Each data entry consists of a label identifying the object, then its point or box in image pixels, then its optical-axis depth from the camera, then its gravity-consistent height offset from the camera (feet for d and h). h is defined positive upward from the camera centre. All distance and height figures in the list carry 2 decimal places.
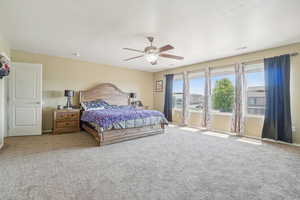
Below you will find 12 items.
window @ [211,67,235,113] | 16.40 +1.37
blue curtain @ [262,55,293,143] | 12.31 +0.10
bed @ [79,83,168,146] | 12.02 -1.94
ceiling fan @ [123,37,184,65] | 10.61 +3.57
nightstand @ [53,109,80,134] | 15.12 -2.15
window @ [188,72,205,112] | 19.07 +1.34
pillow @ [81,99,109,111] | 17.07 -0.53
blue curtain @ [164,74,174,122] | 22.52 +0.73
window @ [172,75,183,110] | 22.00 +1.34
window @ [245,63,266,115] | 14.33 +1.24
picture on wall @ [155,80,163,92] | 24.38 +2.51
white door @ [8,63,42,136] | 13.65 +0.12
